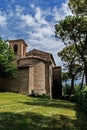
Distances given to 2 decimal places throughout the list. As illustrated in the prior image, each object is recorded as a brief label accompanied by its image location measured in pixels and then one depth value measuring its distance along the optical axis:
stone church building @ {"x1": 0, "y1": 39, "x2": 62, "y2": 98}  17.80
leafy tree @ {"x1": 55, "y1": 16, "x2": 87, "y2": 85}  14.57
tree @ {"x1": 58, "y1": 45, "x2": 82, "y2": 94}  20.32
